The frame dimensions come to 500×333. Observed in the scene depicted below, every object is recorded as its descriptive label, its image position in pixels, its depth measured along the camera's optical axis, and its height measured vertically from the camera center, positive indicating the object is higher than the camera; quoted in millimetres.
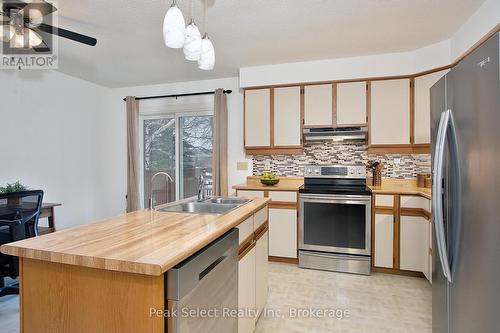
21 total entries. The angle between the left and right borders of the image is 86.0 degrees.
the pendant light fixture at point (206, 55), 1636 +675
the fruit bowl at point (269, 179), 3514 -196
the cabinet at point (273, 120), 3461 +582
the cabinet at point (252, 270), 1636 -727
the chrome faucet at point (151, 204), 1806 -264
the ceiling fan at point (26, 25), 1704 +966
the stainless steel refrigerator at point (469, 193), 992 -130
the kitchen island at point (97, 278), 932 -419
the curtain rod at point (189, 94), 3907 +1088
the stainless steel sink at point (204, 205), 1956 -311
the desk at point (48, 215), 2754 -518
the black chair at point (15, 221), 2129 -450
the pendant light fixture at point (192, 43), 1471 +682
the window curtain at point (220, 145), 3812 +272
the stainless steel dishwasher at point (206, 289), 958 -527
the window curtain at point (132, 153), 4262 +193
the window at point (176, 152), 4227 +207
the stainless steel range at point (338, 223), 2949 -672
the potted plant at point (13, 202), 2121 -294
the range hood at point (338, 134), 3260 +370
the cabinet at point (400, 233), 2822 -757
